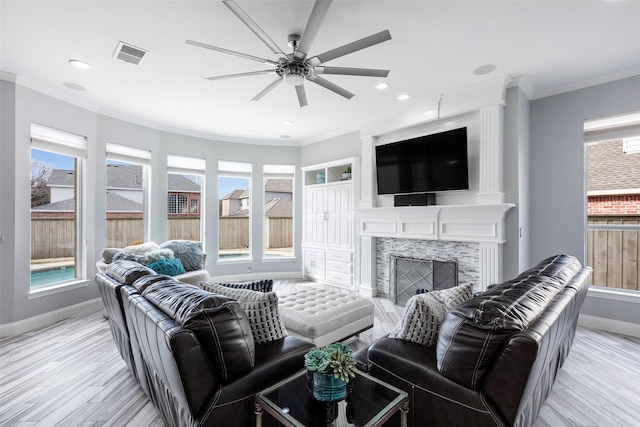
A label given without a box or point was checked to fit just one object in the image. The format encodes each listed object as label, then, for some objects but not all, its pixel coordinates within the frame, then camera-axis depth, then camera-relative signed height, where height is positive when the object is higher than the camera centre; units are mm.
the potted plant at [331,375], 1316 -717
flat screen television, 3684 +678
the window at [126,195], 4480 +323
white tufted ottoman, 2498 -893
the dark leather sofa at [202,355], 1318 -694
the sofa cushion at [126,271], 2104 -417
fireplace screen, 3962 -871
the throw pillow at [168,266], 3690 -647
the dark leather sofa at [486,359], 1229 -681
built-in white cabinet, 5188 -124
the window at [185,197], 5262 +337
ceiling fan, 1820 +1184
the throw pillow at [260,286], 2432 -598
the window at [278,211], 6195 +81
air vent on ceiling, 2700 +1525
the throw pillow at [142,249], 3877 -446
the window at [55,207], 3566 +117
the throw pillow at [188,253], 4270 -547
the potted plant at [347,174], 5215 +709
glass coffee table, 1261 -858
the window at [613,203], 3461 +125
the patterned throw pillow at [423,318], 1695 -601
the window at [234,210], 5828 +99
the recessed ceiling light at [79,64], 2971 +1542
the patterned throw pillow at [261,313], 1753 -586
